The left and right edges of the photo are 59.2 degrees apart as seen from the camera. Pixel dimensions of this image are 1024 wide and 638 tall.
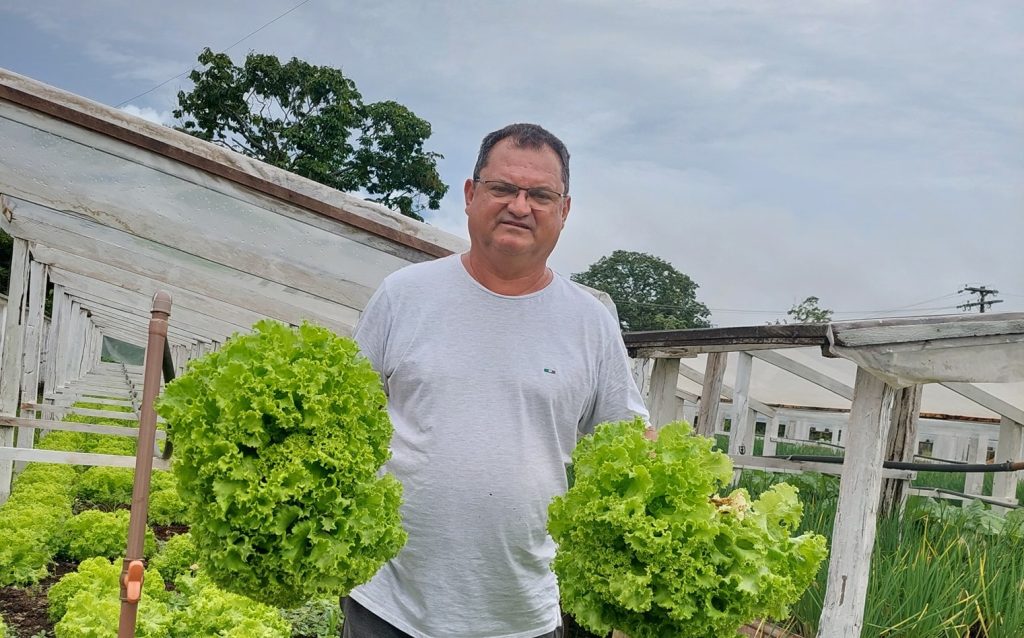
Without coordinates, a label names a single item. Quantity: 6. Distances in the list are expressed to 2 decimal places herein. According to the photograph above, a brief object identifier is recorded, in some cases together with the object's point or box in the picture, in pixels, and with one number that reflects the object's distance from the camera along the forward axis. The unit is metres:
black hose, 5.90
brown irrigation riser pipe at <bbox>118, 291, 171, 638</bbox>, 2.53
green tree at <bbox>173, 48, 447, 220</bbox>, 31.50
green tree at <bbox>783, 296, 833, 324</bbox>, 61.44
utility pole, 56.38
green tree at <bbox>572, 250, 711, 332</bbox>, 73.50
